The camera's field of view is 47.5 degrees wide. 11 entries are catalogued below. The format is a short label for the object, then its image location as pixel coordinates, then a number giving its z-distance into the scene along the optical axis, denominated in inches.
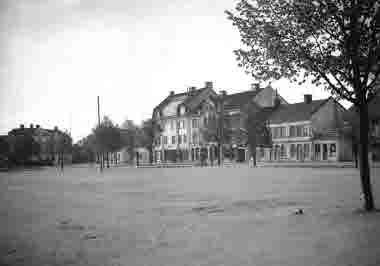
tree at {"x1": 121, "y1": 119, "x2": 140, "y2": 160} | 3180.6
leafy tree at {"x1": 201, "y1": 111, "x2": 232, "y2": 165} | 2438.5
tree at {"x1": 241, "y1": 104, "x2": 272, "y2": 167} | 2089.1
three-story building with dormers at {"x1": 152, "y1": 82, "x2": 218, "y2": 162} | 3142.2
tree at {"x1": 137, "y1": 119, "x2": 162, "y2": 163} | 2989.7
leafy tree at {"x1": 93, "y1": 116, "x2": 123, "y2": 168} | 2461.1
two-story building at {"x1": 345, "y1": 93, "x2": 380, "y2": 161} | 1470.2
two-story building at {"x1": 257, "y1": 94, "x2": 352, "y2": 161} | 2314.2
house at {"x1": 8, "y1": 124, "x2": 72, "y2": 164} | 3376.0
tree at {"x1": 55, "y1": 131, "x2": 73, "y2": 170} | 3203.7
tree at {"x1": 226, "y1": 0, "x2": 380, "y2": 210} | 439.5
